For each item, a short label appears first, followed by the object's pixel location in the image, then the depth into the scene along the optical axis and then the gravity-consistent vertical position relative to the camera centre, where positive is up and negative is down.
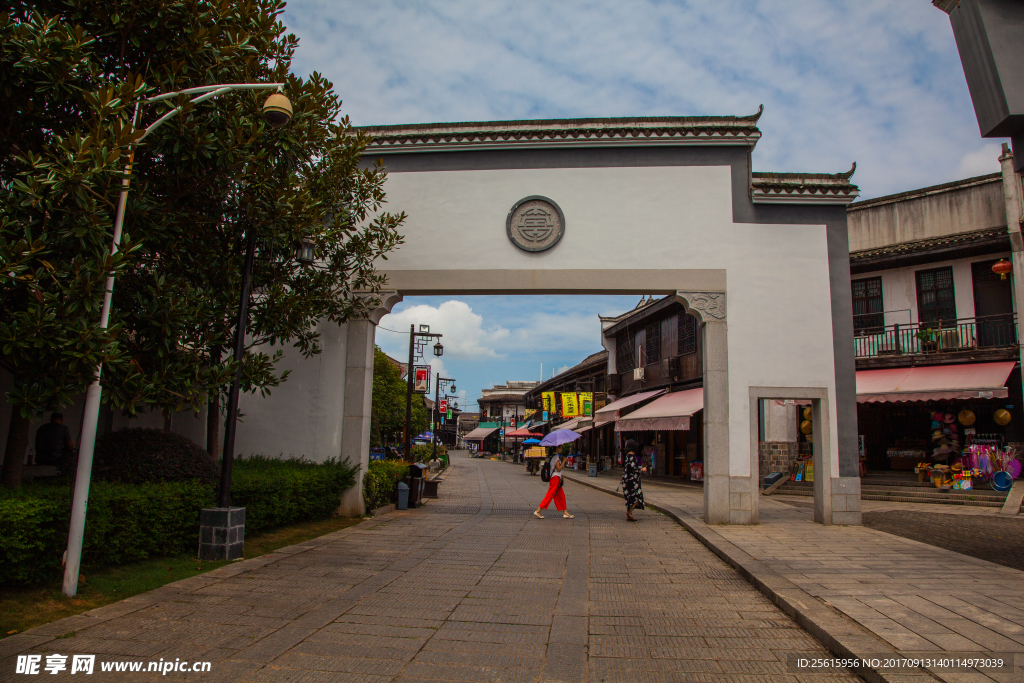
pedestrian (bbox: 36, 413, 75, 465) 10.52 -0.17
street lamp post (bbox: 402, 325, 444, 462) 23.36 +3.78
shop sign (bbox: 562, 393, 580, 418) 37.41 +2.16
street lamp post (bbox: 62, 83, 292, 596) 6.49 -0.18
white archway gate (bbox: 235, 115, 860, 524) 13.48 +4.23
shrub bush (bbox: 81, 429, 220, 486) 8.66 -0.33
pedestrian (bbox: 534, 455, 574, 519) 15.16 -1.19
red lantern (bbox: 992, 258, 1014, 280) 19.20 +5.39
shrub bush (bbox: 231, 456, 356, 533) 10.10 -0.87
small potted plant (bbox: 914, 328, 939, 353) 20.80 +3.52
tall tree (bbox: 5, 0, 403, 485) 7.68 +3.47
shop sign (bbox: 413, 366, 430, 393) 36.22 +3.47
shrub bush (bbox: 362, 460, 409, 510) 14.37 -0.95
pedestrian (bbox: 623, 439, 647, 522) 14.58 -0.88
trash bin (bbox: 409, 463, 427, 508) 16.53 -1.09
